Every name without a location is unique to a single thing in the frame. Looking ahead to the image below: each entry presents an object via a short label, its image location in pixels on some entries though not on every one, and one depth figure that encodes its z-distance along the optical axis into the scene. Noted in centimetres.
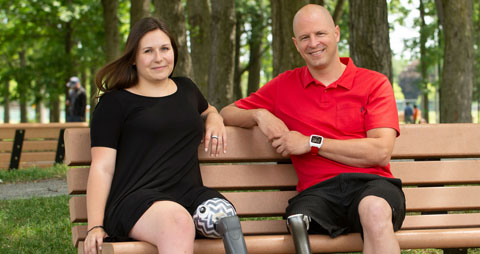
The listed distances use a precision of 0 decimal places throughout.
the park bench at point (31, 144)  1386
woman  358
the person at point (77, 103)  1760
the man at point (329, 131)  383
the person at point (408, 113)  4053
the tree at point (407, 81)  9594
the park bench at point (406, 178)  405
